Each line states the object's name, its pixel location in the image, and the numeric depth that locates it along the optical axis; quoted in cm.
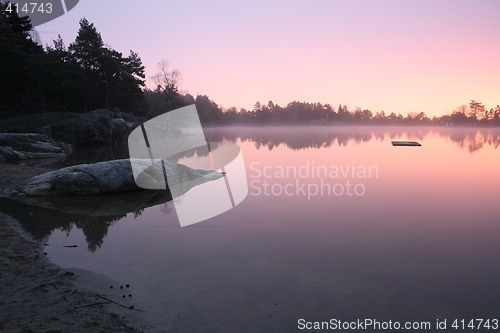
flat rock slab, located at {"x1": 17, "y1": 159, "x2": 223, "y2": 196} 1257
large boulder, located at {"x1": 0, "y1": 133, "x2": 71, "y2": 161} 2254
